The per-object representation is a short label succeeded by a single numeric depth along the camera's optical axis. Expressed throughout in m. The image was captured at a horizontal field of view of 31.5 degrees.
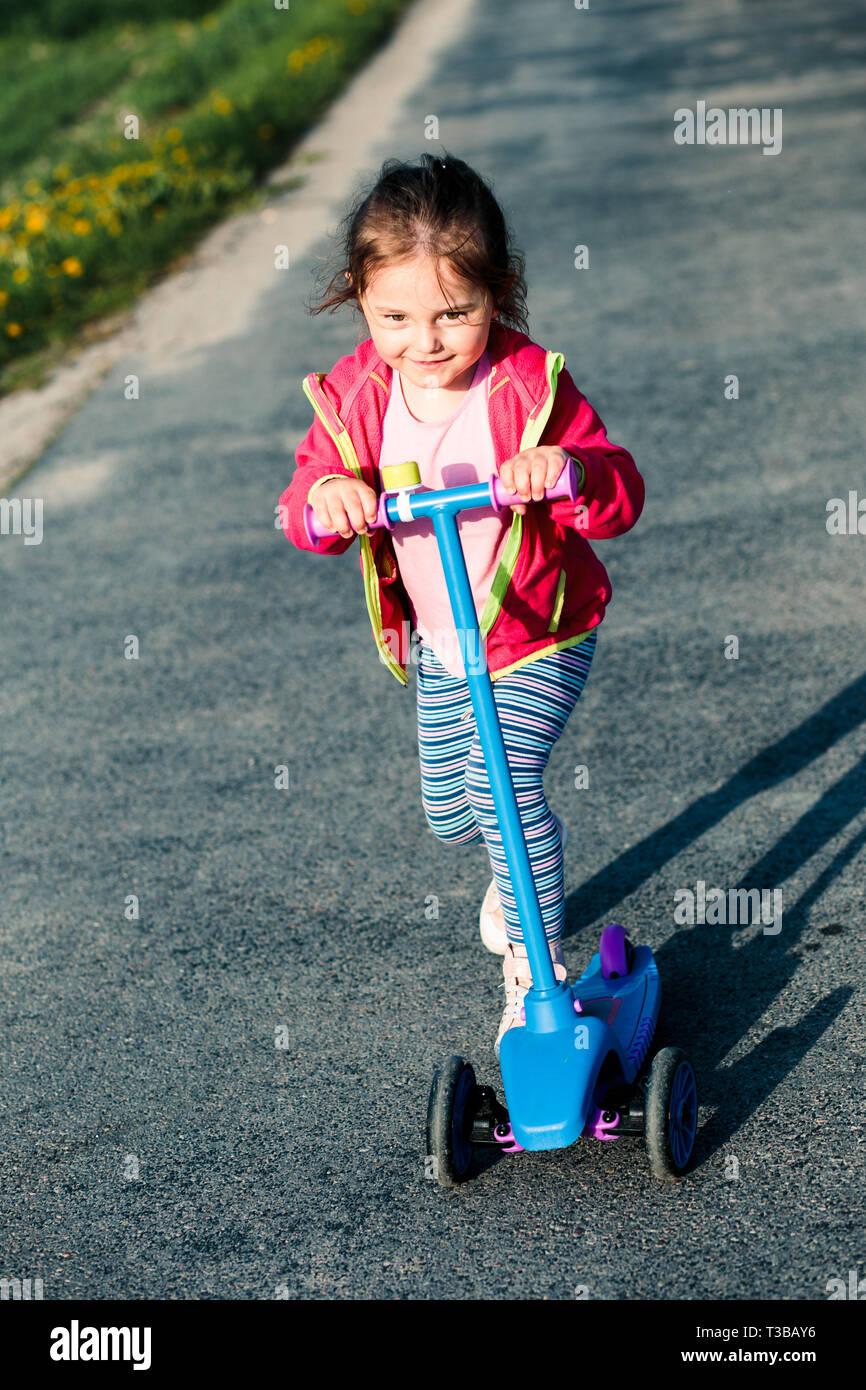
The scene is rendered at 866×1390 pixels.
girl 2.56
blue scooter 2.57
